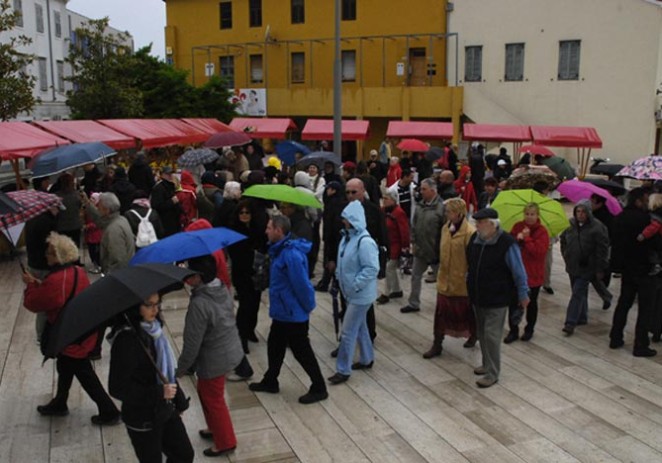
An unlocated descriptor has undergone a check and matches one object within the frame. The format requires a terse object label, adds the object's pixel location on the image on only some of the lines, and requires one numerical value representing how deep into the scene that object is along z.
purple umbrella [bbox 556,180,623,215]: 8.77
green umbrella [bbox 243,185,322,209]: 6.97
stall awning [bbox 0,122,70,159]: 12.26
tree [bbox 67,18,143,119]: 24.81
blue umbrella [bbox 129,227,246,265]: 4.96
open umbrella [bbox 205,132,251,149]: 16.25
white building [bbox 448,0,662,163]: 27.03
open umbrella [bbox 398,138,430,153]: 20.55
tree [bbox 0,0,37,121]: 19.45
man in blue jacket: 6.18
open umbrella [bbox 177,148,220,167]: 13.72
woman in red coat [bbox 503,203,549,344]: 8.04
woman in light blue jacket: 6.69
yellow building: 32.31
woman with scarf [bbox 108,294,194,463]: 4.29
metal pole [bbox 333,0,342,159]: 14.90
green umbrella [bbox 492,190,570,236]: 8.14
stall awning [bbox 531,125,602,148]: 21.57
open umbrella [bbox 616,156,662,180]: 9.90
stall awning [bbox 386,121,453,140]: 22.77
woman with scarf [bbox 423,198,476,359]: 7.33
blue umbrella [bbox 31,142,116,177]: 9.74
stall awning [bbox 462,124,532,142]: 22.00
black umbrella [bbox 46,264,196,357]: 3.87
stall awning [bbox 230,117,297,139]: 26.31
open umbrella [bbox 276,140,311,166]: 17.23
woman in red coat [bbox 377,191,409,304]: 9.74
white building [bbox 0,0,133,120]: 37.95
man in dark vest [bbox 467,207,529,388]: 6.71
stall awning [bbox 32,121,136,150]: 14.80
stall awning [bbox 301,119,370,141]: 23.83
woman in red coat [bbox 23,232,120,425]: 5.68
